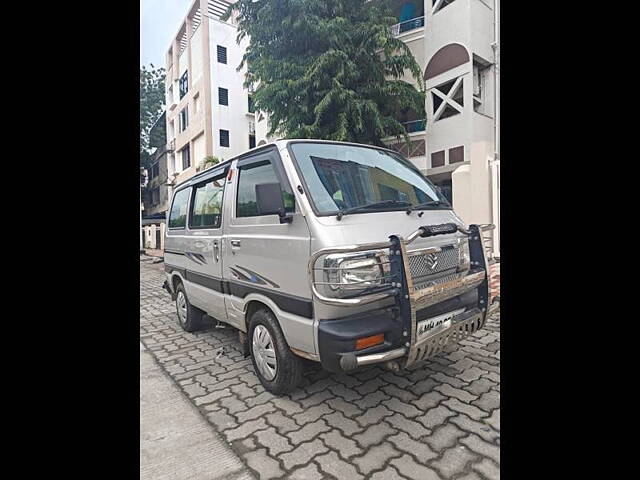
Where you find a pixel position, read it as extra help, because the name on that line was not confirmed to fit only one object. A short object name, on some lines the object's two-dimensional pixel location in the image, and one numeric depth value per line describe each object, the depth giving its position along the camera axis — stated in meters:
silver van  1.83
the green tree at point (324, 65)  6.39
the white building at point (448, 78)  7.21
